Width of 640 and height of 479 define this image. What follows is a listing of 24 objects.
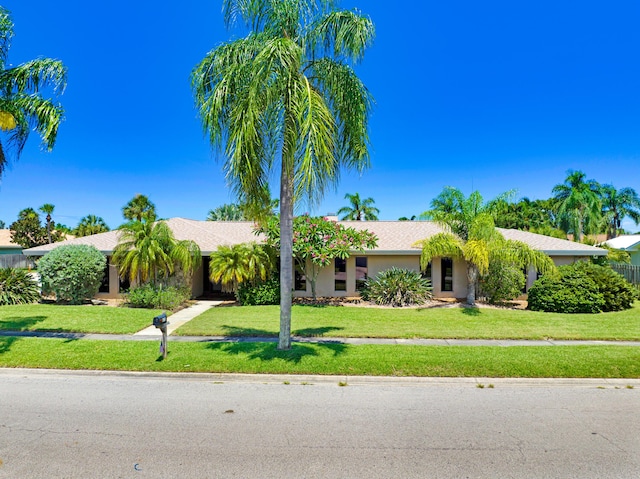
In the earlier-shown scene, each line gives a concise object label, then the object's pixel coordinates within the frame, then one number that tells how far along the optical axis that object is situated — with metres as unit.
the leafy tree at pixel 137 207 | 37.97
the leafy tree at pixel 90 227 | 44.59
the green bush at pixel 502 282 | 15.58
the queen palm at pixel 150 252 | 14.80
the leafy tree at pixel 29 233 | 40.06
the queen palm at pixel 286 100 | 7.14
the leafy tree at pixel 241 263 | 15.28
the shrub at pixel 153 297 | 14.77
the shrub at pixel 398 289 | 15.82
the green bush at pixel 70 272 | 15.15
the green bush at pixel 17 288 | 15.46
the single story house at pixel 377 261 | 17.05
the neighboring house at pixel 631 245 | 24.70
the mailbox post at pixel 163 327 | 7.46
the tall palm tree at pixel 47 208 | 42.69
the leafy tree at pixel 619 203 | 39.12
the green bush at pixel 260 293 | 15.81
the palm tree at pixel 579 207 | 32.81
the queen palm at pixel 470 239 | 14.11
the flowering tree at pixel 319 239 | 15.26
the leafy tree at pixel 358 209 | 42.59
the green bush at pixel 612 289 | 13.98
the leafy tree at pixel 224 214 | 40.75
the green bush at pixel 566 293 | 13.69
